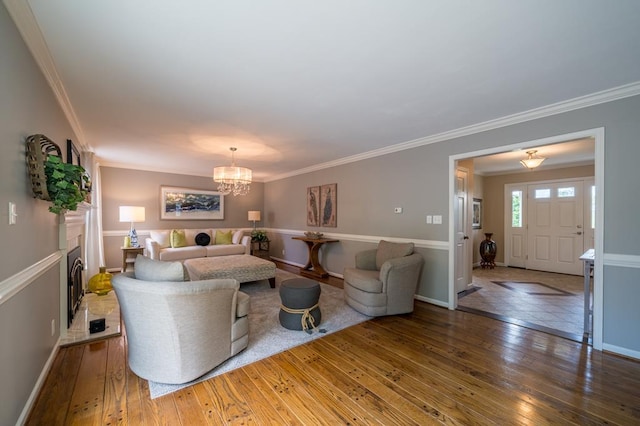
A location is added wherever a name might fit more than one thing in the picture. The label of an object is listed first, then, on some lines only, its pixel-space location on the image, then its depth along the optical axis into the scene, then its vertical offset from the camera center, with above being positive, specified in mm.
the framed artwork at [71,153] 2993 +698
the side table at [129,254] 5428 -938
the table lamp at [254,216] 7363 -165
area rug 2262 -1365
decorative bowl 5637 -543
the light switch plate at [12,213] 1515 -22
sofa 5574 -797
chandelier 4301 +592
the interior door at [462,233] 4371 -379
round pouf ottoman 2949 -1103
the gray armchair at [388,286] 3318 -998
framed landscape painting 6461 +163
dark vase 6457 -1032
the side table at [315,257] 5422 -1021
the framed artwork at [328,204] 5545 +133
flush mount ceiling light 4559 +888
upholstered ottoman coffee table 4043 -956
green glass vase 3850 -1095
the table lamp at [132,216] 5348 -123
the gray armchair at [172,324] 1933 -892
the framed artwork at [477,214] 6727 -92
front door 5703 -381
